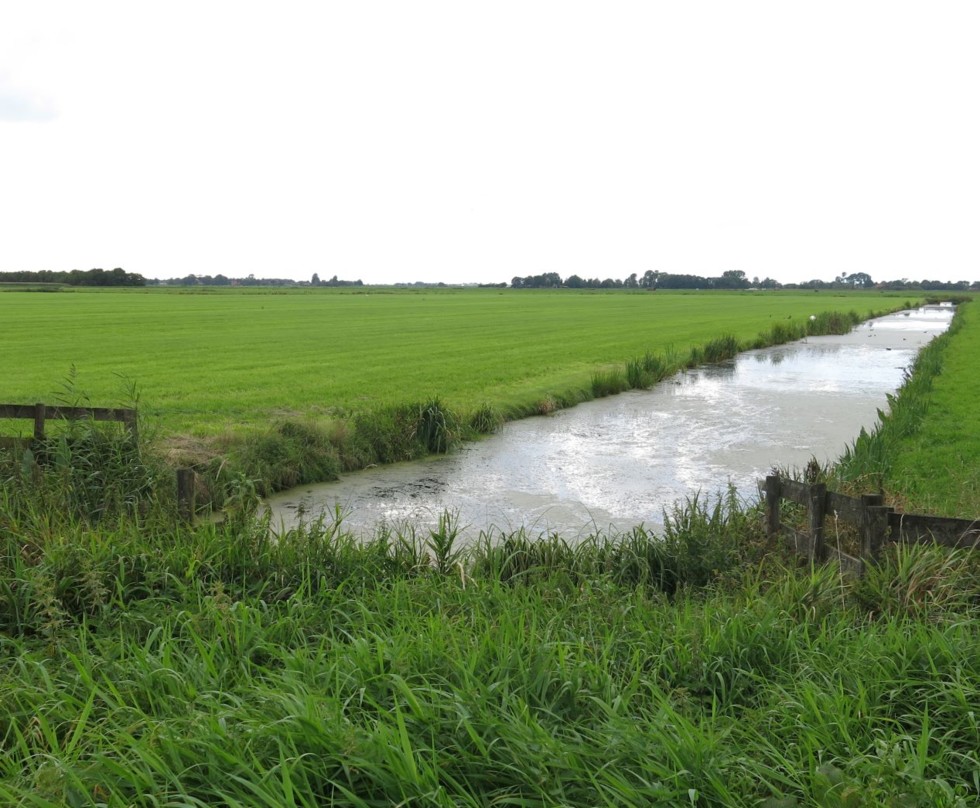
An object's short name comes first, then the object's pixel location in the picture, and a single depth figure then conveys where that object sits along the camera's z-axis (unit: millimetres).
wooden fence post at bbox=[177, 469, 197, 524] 8469
